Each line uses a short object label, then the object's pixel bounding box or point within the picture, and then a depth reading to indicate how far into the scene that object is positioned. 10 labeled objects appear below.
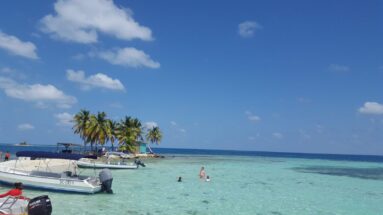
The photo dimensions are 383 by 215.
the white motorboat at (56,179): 24.97
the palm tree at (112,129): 71.54
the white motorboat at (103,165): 44.94
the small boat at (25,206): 14.45
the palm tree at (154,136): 103.99
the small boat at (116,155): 67.81
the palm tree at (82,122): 66.50
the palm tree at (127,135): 75.56
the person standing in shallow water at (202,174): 38.59
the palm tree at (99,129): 65.56
